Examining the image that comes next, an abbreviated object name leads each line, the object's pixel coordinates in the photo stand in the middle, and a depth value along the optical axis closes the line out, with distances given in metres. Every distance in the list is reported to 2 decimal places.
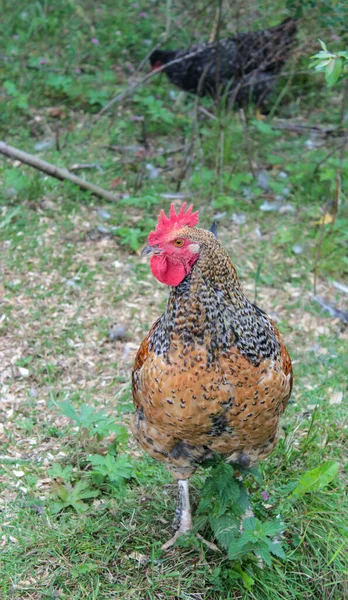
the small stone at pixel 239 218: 5.76
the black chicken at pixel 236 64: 6.27
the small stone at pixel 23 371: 4.22
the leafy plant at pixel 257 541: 2.72
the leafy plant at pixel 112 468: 3.29
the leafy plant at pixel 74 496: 3.30
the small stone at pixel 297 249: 5.50
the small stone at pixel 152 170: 6.13
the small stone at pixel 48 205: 5.61
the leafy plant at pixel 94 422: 3.37
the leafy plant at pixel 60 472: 3.40
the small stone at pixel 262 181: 6.12
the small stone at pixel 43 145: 6.24
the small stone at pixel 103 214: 5.59
